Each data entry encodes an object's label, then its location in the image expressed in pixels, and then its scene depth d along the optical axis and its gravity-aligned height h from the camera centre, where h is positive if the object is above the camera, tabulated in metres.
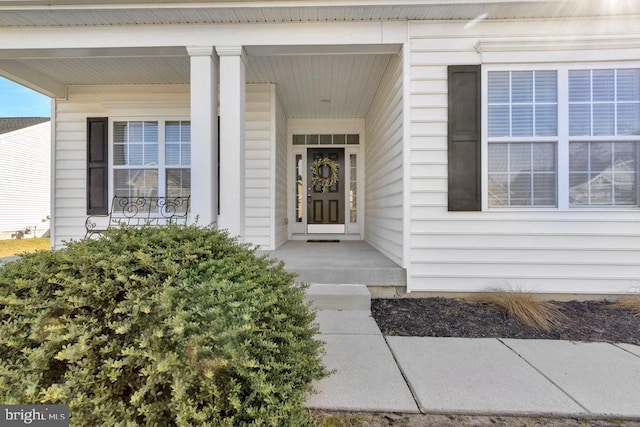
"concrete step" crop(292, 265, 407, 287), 3.43 -0.62
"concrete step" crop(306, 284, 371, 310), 3.09 -0.79
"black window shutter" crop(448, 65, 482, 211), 3.39 +0.79
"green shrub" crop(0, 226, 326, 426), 1.17 -0.48
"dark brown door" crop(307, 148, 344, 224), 6.66 +0.55
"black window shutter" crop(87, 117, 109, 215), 4.98 +0.70
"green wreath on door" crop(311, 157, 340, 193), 6.65 +0.85
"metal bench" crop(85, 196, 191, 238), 5.01 +0.10
